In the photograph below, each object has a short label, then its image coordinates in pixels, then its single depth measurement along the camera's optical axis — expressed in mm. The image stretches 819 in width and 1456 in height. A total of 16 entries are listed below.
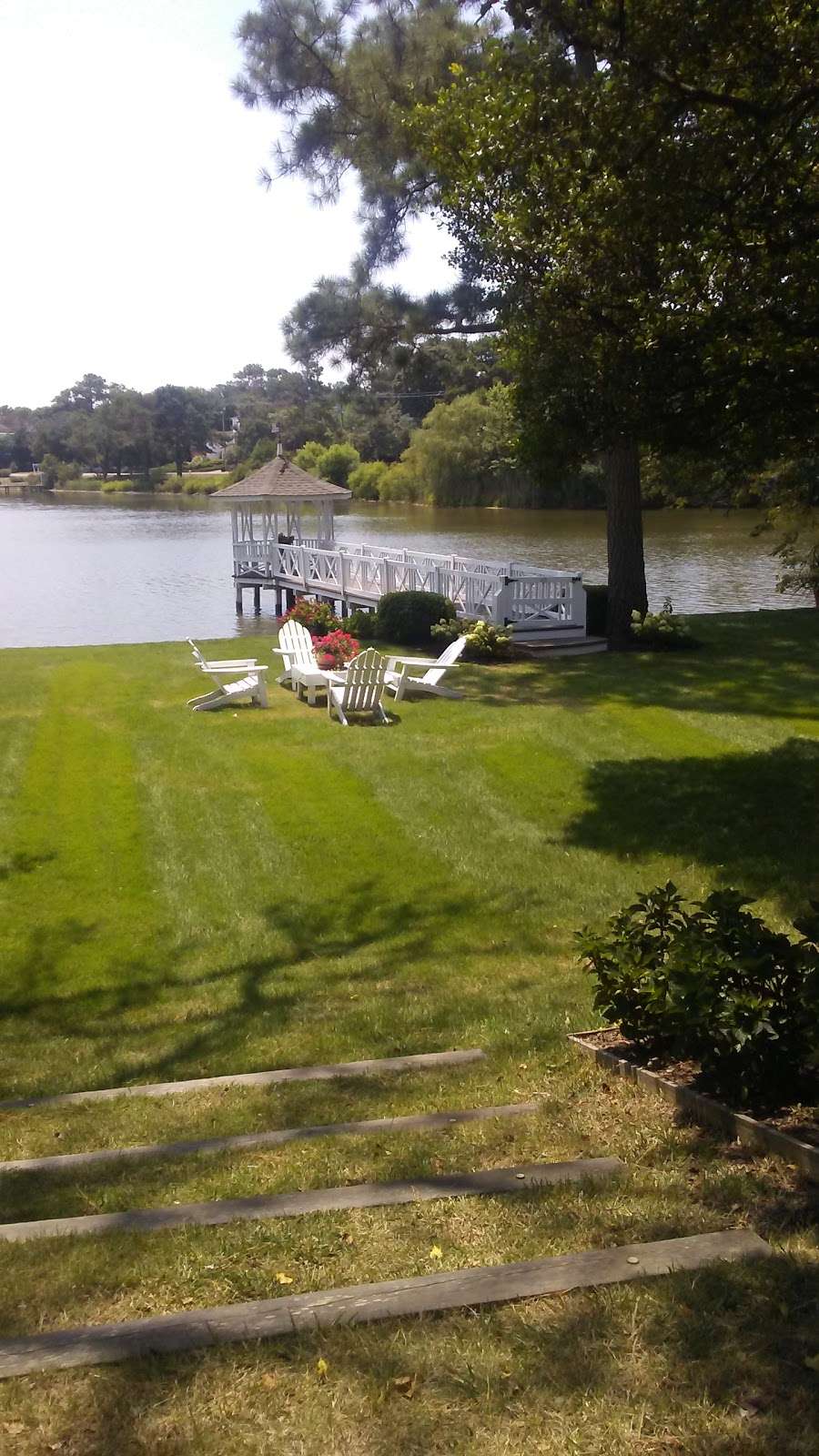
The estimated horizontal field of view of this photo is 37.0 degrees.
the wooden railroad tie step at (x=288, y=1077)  5285
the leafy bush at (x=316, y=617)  20827
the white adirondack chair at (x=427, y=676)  15695
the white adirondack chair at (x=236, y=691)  15281
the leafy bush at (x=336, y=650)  16422
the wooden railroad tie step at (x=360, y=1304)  2635
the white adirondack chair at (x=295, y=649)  16508
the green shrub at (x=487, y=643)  18859
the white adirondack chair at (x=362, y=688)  14117
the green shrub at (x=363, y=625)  20734
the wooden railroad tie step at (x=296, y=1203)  3461
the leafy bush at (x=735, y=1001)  4105
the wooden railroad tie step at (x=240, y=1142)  4285
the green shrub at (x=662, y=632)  19297
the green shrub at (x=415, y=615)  20156
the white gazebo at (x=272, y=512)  31859
